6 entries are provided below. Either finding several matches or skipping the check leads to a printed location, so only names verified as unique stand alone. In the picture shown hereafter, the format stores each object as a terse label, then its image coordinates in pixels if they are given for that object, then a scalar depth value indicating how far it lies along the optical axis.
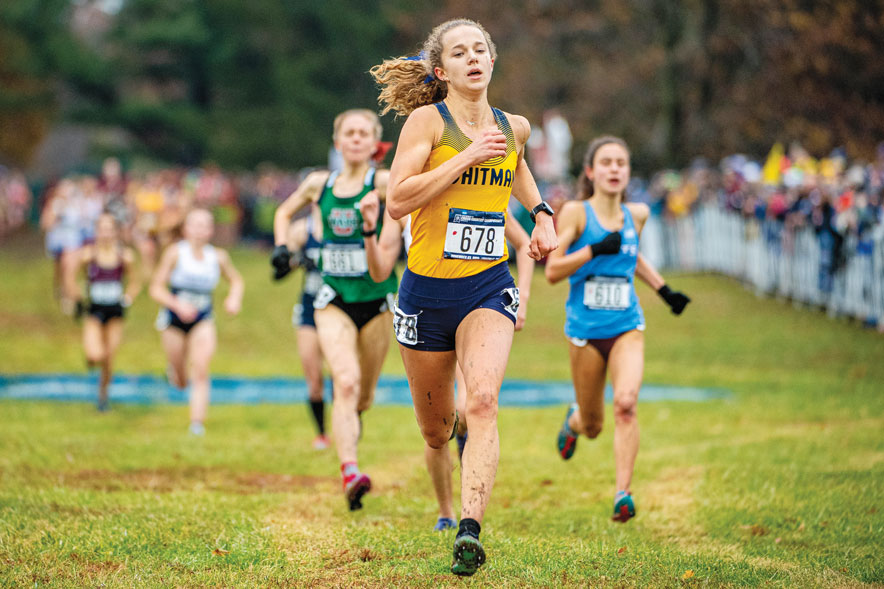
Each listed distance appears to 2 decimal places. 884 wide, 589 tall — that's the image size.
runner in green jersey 15.72
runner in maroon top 24.67
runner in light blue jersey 14.24
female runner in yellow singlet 10.66
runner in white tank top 21.47
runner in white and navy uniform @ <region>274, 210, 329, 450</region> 19.70
